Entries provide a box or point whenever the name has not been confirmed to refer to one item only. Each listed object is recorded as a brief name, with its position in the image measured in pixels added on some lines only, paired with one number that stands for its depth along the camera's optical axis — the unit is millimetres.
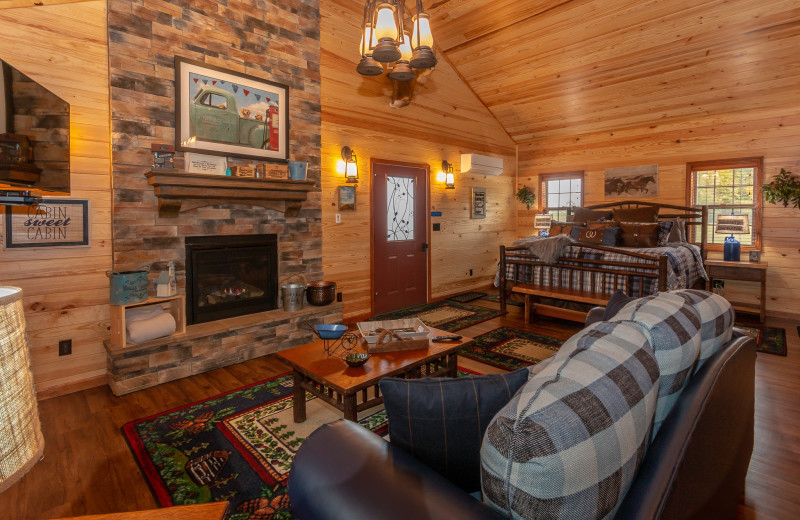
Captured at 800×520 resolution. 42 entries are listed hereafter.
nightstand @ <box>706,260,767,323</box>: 4910
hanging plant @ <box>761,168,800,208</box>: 4781
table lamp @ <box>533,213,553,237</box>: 6988
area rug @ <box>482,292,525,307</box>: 6340
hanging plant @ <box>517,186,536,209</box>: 7434
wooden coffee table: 2191
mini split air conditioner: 6500
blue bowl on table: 2561
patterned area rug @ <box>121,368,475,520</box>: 1970
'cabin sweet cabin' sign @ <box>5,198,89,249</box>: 2869
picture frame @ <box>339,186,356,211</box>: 4875
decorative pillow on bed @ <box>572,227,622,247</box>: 5367
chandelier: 2525
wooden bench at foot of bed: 4380
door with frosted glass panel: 5461
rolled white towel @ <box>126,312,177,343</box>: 3121
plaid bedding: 4375
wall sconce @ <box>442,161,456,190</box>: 6277
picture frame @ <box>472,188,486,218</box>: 6887
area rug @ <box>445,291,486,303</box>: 6302
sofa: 733
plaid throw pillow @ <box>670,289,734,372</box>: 1347
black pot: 4301
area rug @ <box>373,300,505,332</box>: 4984
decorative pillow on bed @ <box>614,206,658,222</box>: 5758
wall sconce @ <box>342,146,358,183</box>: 4879
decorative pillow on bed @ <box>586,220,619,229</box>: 5680
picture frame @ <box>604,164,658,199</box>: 6207
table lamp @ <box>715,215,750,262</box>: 5109
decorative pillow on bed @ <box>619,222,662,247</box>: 5277
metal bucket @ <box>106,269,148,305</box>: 3098
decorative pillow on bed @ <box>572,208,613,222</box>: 6262
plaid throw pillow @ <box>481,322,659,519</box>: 719
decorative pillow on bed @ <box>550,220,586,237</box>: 5930
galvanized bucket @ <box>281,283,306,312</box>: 4164
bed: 4289
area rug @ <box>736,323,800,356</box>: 3961
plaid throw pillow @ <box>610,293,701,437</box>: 1112
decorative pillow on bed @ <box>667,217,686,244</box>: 5504
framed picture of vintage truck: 3537
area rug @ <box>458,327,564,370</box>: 3725
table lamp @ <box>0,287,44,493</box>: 599
